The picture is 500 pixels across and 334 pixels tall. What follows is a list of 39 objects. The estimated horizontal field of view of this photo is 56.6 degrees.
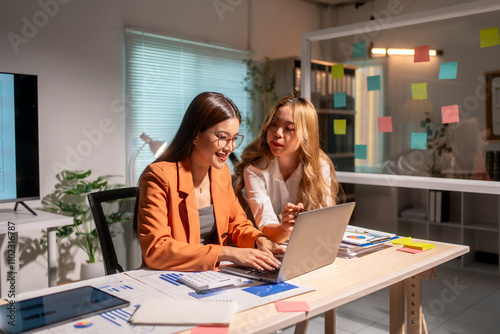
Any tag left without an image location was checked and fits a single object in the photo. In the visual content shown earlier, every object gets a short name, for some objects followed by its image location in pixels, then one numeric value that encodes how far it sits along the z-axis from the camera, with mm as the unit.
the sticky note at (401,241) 1860
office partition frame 2604
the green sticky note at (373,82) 3133
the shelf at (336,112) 3301
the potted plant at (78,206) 3322
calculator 1275
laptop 1284
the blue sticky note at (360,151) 3235
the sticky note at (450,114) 2766
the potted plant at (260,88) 4785
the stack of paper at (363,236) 1811
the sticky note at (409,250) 1750
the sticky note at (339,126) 3346
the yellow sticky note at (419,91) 2900
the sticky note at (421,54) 2885
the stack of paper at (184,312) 1039
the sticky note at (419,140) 2922
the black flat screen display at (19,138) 2721
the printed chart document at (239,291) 1195
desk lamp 3318
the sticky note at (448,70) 2758
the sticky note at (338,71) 3306
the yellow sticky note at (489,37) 2588
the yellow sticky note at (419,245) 1791
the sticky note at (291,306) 1132
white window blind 3877
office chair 1703
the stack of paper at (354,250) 1670
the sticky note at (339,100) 3328
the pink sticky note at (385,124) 3084
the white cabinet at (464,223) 3949
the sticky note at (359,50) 3201
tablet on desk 1017
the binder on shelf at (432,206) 4109
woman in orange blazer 1445
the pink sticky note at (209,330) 1004
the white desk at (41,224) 2455
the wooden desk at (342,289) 1060
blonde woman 2121
